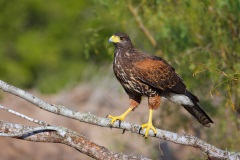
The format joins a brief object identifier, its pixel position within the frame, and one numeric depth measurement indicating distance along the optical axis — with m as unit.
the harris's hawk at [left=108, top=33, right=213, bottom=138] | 16.55
